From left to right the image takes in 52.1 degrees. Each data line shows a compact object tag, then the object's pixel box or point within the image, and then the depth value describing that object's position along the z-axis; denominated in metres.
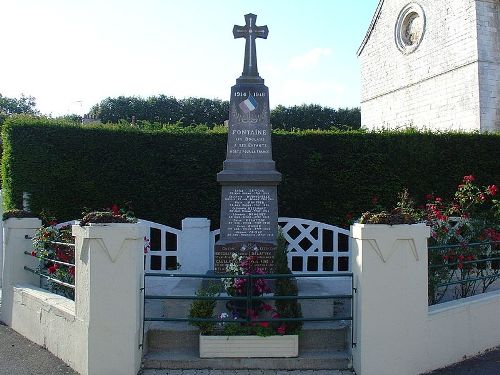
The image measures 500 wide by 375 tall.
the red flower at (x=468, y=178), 8.20
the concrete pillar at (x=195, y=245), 8.37
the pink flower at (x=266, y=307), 4.92
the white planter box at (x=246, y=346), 4.78
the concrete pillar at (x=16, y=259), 6.42
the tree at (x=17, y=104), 55.84
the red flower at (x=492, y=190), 7.74
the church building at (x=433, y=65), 15.88
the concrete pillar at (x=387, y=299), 4.51
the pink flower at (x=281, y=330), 4.78
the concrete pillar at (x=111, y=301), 4.46
